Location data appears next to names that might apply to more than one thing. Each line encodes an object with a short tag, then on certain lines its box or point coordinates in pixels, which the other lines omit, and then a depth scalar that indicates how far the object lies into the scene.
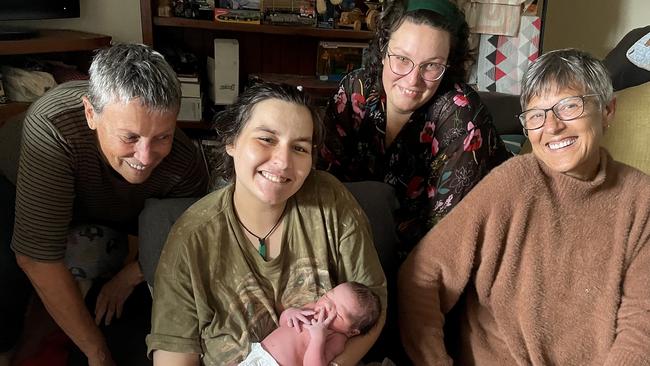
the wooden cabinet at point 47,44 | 2.49
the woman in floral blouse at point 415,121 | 1.72
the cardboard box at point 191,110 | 3.06
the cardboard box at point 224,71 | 3.11
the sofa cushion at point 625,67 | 2.36
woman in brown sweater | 1.44
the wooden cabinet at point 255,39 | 2.97
